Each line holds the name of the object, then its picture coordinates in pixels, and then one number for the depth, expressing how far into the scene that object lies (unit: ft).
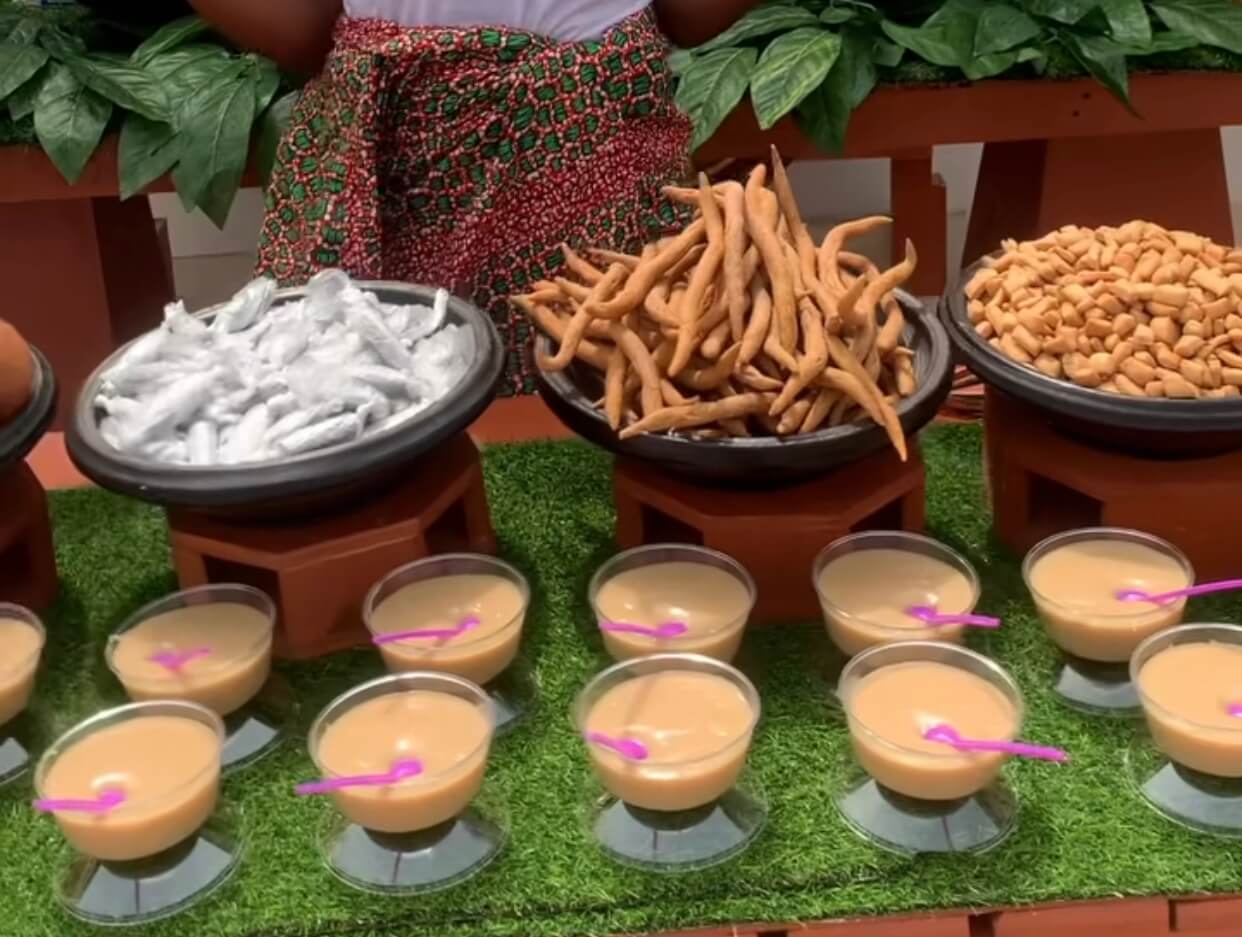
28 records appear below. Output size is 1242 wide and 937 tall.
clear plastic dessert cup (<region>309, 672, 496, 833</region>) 3.74
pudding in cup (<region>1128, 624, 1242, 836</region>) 3.82
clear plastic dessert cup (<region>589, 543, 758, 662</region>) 4.33
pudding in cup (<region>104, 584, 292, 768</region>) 4.29
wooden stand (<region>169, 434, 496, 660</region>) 4.63
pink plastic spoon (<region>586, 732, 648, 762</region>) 3.78
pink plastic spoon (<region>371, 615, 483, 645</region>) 4.34
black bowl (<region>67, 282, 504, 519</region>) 4.30
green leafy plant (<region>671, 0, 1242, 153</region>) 8.34
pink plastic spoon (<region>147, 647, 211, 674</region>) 4.32
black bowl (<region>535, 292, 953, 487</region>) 4.45
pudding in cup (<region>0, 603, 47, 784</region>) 4.29
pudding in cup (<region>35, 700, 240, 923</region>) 3.73
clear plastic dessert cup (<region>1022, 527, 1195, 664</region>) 4.27
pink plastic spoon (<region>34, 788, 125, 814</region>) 3.71
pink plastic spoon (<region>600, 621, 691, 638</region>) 4.34
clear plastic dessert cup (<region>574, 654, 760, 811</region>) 3.76
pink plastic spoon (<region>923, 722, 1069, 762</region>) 3.73
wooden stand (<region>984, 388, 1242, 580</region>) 4.75
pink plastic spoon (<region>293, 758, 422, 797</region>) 3.72
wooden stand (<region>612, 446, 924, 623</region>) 4.70
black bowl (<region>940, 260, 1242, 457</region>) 4.50
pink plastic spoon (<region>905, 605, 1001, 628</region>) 4.21
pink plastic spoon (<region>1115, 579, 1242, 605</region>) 4.23
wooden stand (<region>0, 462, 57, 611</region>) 4.99
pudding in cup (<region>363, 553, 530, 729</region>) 4.36
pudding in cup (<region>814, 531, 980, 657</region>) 4.34
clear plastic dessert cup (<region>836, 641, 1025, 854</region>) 3.78
